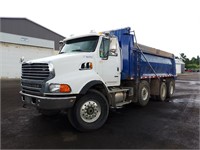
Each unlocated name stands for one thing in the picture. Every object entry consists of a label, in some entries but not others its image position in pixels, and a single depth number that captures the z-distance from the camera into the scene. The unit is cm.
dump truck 400
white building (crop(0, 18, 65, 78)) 2025
